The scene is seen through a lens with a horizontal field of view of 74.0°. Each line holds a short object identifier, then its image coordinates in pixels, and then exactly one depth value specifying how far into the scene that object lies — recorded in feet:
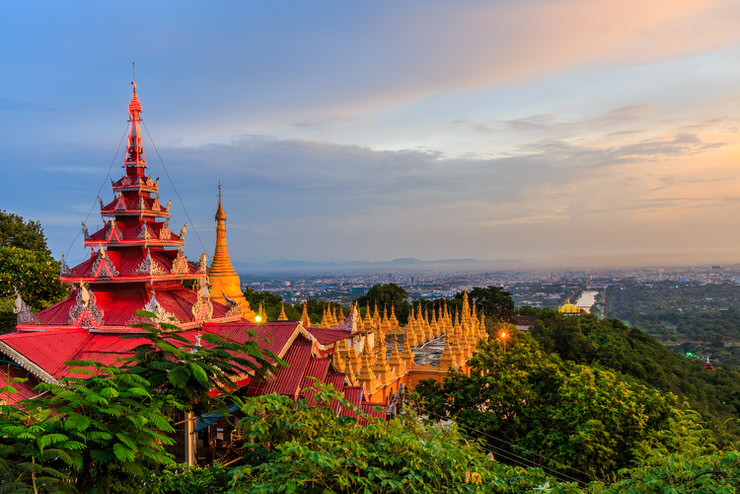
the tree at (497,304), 243.19
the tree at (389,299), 265.95
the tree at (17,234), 145.48
